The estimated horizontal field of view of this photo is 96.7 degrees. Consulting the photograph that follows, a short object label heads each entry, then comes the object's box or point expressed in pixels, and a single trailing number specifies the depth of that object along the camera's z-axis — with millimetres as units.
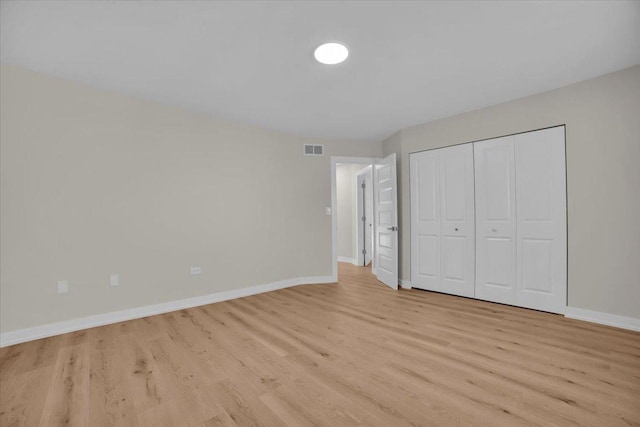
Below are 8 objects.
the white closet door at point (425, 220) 4164
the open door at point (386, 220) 4410
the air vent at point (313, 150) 4852
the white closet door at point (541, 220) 3170
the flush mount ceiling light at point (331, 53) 2305
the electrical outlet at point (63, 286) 2764
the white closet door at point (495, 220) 3520
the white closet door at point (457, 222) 3859
